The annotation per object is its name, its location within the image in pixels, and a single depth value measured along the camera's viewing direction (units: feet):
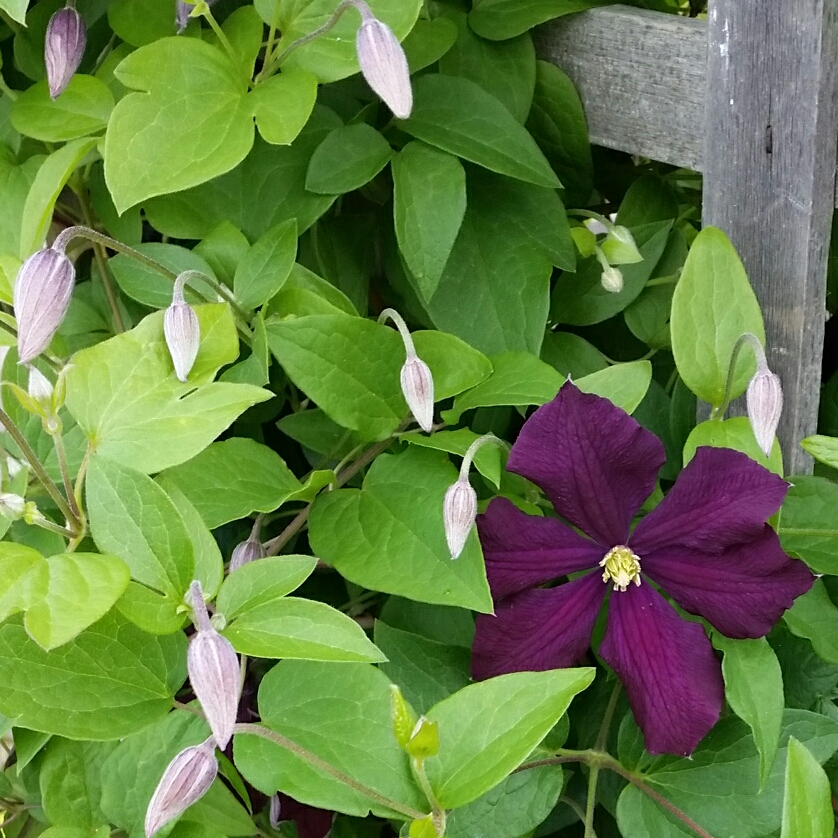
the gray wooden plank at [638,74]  1.90
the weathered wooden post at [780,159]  1.69
